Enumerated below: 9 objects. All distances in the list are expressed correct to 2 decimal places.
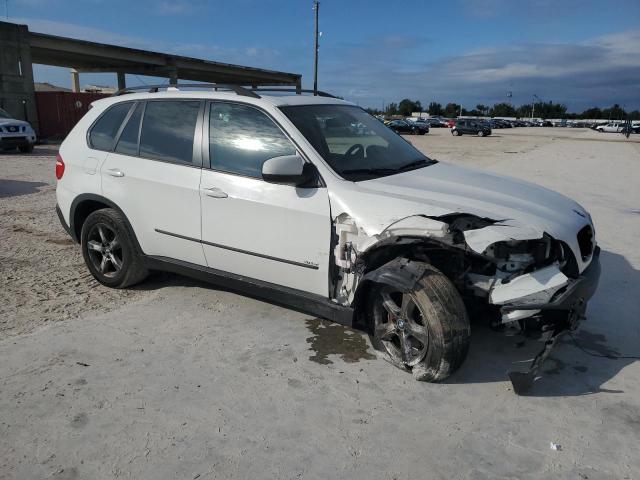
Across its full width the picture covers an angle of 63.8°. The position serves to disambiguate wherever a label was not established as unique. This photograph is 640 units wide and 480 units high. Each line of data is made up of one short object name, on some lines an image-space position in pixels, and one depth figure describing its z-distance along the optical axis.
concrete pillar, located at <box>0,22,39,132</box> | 25.09
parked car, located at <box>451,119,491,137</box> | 46.72
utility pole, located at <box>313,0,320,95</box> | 44.22
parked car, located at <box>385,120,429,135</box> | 46.44
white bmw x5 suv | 3.15
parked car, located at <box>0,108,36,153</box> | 16.33
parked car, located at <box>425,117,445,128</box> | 72.50
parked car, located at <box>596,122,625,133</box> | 70.19
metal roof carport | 25.38
